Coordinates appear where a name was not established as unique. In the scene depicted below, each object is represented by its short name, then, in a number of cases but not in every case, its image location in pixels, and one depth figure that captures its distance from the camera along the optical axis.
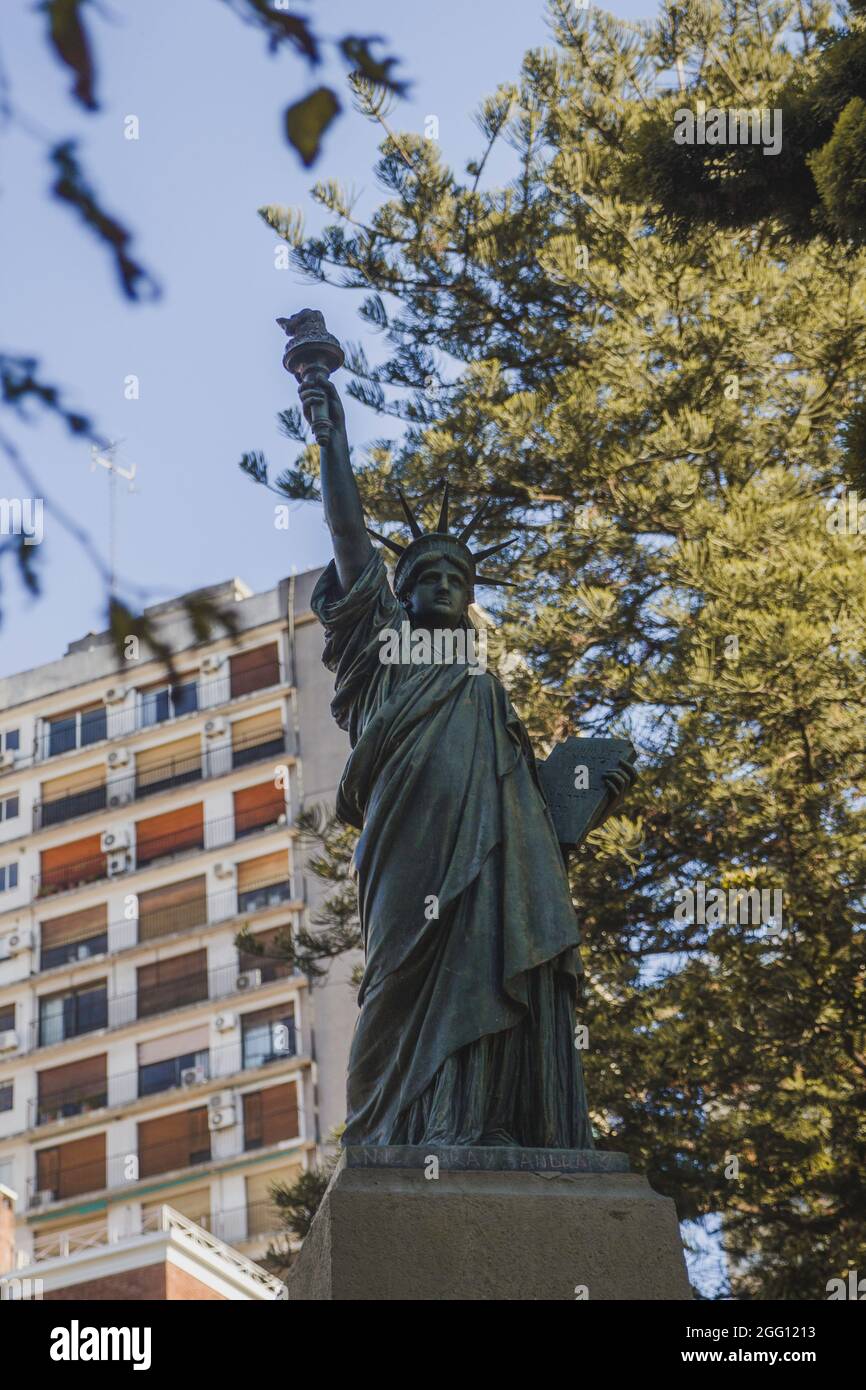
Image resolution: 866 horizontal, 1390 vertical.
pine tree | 11.27
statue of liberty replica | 5.57
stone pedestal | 4.88
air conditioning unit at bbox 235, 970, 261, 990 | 35.47
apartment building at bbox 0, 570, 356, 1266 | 34.31
